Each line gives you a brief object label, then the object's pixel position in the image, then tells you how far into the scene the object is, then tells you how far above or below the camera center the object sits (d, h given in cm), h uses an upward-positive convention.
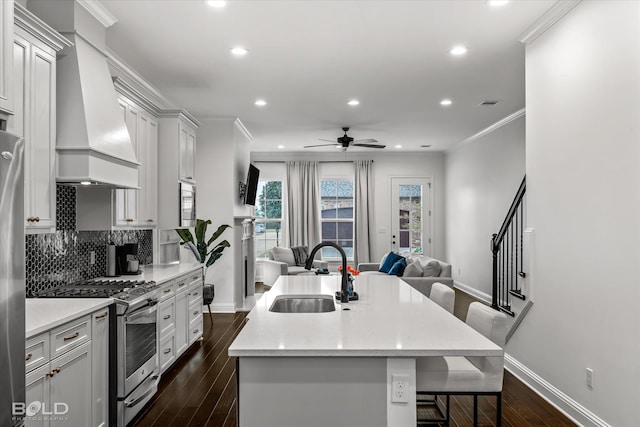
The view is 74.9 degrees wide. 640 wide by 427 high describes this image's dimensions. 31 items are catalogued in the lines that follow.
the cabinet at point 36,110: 228 +63
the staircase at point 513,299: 351 -71
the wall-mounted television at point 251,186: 695 +55
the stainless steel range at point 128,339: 267 -82
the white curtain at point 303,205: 918 +29
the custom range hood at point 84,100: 264 +80
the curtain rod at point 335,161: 936 +128
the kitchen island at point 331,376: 165 -64
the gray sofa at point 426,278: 598 -88
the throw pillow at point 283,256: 827 -75
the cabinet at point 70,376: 196 -83
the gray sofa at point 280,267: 762 -93
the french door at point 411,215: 938 +6
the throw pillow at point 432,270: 618 -78
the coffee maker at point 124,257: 375 -34
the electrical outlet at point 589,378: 262 -102
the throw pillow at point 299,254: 833 -73
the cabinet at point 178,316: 363 -94
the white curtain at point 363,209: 922 +20
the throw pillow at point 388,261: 707 -75
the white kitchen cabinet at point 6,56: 192 +77
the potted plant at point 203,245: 532 -34
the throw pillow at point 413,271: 617 -79
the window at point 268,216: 938 +5
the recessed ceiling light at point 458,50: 365 +148
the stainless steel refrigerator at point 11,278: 153 -22
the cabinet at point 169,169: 453 +54
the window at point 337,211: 945 +16
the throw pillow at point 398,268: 648 -79
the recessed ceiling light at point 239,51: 365 +149
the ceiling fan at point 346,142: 681 +126
